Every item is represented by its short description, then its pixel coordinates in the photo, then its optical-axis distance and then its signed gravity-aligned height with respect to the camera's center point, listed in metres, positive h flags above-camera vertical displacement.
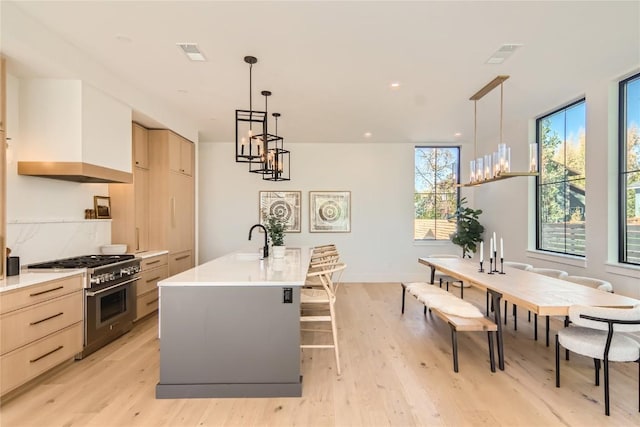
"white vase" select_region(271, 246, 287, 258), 3.80 -0.45
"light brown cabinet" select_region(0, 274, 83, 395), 2.38 -0.92
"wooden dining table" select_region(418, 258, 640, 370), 2.47 -0.67
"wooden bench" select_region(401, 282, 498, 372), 2.90 -0.95
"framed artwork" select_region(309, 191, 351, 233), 6.95 +0.02
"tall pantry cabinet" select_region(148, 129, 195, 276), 4.90 +0.23
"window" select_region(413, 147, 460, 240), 7.07 +0.42
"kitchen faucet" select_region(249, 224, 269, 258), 3.94 -0.47
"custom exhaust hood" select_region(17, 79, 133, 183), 3.14 +0.78
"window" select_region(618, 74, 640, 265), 3.62 +0.46
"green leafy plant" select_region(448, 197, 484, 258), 6.33 -0.35
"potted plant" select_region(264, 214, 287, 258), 3.81 -0.35
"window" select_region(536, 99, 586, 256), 4.47 +0.44
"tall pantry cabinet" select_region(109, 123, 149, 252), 4.45 +0.10
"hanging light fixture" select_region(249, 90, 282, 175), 3.38 +0.65
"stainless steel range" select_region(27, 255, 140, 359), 3.18 -0.85
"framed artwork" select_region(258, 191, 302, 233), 6.93 +0.14
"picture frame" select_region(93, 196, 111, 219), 4.12 +0.06
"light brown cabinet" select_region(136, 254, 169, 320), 4.16 -0.92
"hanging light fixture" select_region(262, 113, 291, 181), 3.99 +0.64
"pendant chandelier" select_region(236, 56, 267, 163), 3.24 +1.39
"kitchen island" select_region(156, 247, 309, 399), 2.48 -0.94
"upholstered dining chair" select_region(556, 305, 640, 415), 2.25 -0.92
